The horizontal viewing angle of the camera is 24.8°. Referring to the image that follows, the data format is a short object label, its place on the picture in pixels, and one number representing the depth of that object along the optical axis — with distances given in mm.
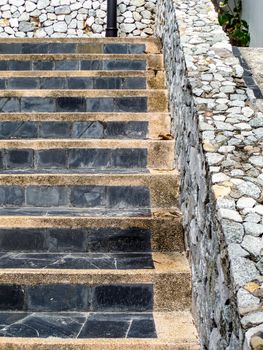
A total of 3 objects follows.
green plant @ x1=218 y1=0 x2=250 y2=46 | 7375
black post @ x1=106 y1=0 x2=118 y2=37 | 8000
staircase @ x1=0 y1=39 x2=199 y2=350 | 3074
